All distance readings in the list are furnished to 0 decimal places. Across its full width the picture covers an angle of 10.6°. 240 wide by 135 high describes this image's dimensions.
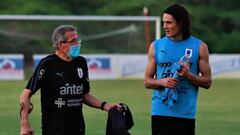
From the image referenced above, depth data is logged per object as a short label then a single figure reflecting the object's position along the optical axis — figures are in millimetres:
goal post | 51843
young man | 11123
